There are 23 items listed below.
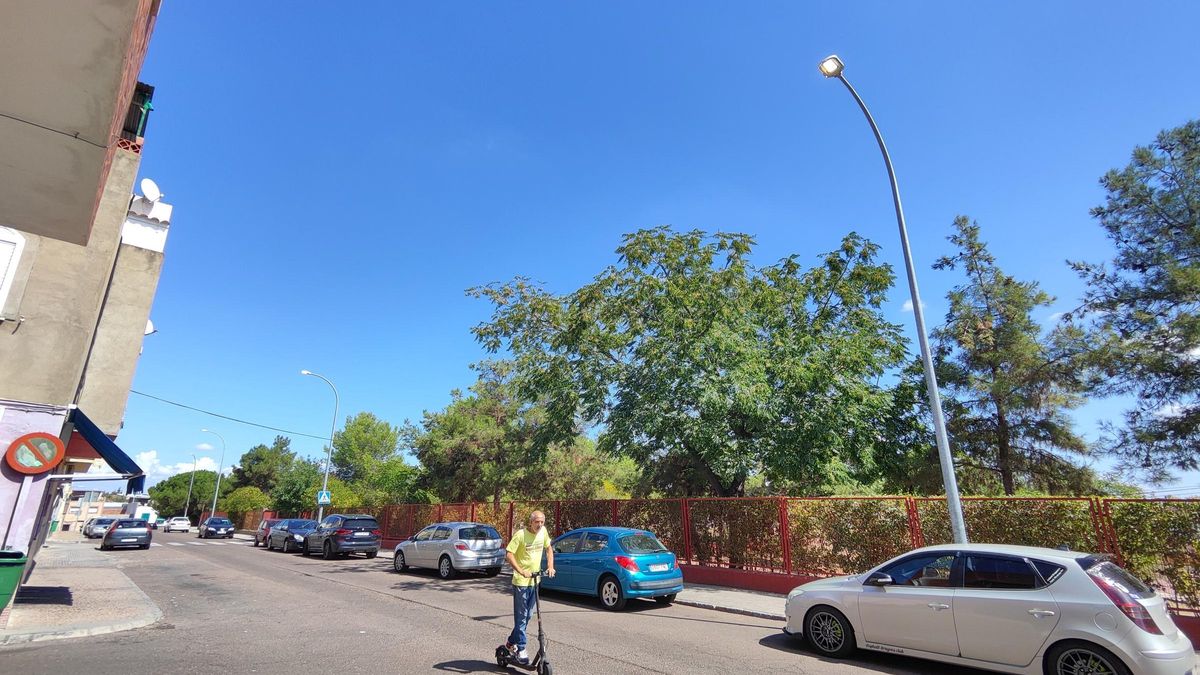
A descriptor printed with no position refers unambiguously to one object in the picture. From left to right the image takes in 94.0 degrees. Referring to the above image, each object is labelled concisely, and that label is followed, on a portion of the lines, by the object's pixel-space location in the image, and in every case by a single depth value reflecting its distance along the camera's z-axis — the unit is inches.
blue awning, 384.8
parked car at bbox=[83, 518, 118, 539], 1625.2
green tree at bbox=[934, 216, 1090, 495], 586.2
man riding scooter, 250.1
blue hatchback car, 421.7
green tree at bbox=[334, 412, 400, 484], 2625.5
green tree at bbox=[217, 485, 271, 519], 2425.9
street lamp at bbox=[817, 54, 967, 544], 336.8
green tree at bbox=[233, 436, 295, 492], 3356.3
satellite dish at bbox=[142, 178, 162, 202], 591.6
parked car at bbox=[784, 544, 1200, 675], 210.5
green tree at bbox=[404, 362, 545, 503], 1221.1
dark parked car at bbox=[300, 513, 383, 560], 860.0
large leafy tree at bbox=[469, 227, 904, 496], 612.1
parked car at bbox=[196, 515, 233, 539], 1581.2
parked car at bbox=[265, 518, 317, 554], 990.4
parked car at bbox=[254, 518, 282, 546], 1164.0
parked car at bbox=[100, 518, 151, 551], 1059.9
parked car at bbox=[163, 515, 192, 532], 2185.2
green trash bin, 304.5
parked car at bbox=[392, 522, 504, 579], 617.2
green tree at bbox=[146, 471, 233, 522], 3611.7
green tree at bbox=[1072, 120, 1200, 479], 480.4
